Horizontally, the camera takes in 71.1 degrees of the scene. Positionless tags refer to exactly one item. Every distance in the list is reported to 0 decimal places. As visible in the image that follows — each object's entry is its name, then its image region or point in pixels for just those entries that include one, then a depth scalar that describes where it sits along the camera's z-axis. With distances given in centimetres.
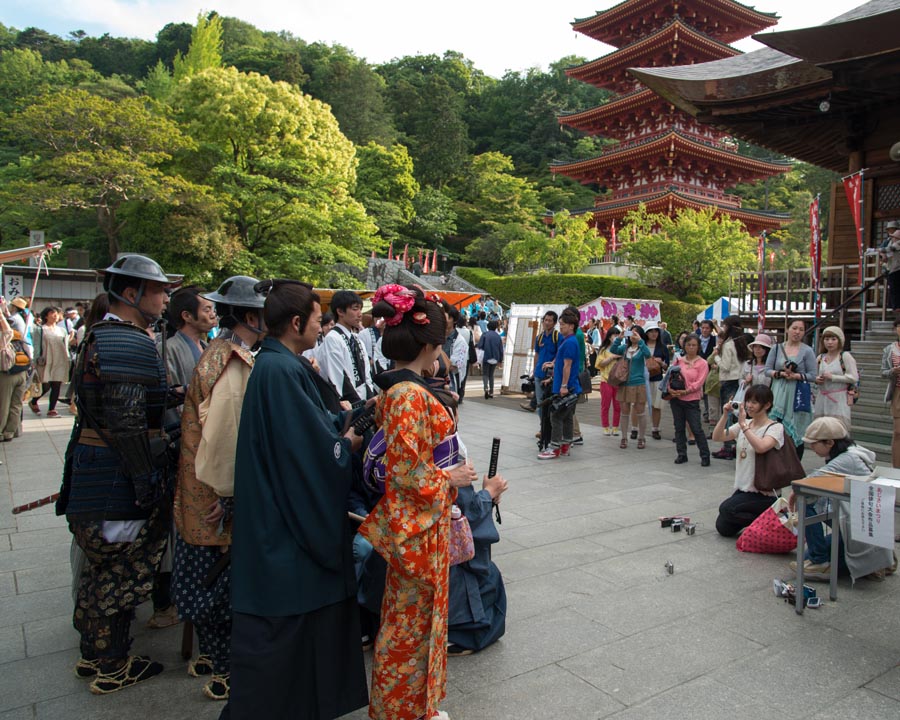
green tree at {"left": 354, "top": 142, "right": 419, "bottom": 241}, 3275
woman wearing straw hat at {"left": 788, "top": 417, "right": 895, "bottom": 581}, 360
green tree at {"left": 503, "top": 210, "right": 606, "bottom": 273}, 2741
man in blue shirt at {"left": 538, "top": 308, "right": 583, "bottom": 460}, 703
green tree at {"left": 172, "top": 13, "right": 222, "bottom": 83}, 4062
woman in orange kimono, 200
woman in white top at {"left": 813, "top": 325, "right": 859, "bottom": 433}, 628
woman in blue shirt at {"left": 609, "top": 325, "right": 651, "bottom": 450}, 766
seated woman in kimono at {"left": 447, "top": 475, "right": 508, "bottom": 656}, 285
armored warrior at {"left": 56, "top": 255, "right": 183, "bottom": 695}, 248
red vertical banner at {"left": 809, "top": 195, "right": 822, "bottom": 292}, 948
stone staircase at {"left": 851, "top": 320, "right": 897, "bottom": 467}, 734
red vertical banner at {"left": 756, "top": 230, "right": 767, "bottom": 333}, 984
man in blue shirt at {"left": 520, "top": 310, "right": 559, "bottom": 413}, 768
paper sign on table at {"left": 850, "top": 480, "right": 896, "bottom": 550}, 294
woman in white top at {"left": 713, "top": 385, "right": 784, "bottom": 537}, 424
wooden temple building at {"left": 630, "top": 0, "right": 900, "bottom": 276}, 700
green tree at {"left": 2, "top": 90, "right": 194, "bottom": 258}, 1875
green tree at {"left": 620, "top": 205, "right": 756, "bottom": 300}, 2222
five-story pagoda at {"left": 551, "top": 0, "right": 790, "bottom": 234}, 2691
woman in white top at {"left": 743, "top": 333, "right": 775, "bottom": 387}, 688
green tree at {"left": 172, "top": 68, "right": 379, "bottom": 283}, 2055
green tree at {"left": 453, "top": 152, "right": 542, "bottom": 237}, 3631
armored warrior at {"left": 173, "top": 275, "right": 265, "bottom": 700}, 236
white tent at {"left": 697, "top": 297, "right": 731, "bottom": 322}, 1335
